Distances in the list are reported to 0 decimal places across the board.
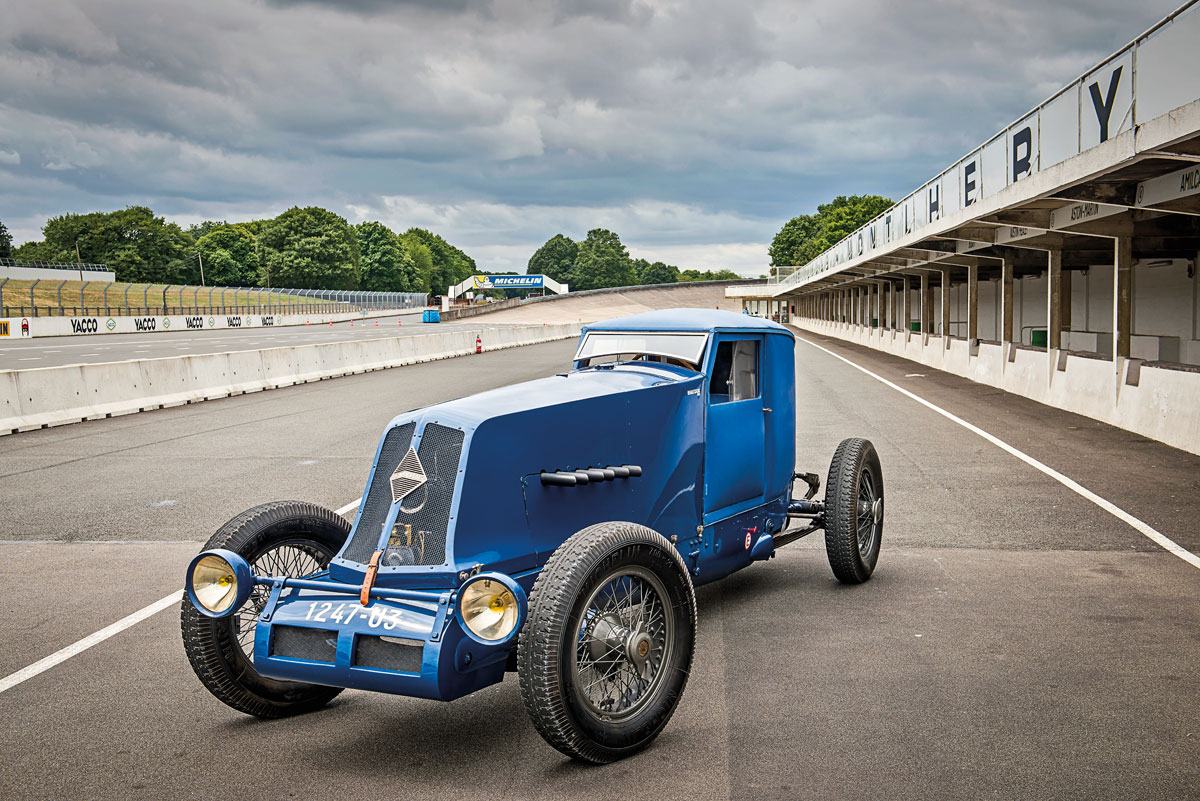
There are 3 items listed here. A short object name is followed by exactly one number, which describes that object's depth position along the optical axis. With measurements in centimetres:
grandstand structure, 1279
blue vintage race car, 403
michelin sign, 17025
